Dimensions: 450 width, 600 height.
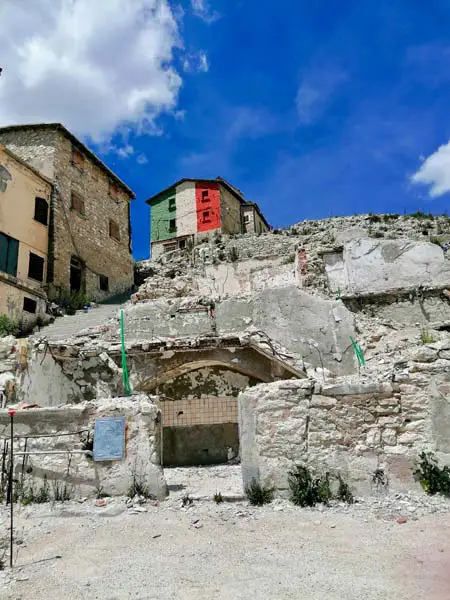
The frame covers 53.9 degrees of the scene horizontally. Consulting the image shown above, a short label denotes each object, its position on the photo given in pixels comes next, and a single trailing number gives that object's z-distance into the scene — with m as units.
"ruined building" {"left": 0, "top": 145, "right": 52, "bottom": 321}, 17.48
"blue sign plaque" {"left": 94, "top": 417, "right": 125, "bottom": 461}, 6.40
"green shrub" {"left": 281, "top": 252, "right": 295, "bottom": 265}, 21.10
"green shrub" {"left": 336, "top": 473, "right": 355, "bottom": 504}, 5.86
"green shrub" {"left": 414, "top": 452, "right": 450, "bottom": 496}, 5.79
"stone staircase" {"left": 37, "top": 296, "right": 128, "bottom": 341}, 14.47
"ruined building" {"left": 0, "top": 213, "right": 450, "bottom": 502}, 6.21
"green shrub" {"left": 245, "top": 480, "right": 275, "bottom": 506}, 6.01
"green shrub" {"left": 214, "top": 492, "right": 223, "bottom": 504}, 6.13
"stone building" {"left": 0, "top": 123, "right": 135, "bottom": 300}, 21.81
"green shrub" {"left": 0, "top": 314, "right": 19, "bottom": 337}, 14.66
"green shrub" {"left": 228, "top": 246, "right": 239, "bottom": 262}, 22.52
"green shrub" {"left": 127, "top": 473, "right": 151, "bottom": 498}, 6.22
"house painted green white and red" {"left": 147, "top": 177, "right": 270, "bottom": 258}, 32.16
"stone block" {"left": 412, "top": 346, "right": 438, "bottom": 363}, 6.38
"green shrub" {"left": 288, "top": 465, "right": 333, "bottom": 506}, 5.89
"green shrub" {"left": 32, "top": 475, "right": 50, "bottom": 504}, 6.35
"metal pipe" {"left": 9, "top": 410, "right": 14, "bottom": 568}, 4.46
